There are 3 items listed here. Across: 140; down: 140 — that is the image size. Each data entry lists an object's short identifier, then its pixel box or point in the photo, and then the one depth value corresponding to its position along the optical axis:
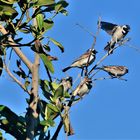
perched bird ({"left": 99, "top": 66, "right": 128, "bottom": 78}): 13.45
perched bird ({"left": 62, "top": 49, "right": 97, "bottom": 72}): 10.58
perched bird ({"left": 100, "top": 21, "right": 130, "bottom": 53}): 15.61
